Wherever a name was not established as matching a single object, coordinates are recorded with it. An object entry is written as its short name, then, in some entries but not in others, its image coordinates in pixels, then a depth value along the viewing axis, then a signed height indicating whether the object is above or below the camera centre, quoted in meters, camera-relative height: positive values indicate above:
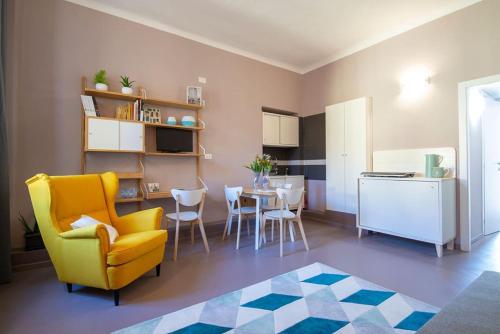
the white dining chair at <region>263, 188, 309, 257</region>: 3.06 -0.42
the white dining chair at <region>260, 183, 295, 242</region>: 3.57 -0.59
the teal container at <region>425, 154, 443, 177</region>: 3.31 +0.09
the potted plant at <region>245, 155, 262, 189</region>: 3.77 +0.00
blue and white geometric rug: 1.68 -1.04
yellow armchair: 1.96 -0.59
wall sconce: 3.55 +1.23
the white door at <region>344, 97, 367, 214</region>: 4.18 +0.37
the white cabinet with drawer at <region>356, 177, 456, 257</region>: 3.01 -0.51
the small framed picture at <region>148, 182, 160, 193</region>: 3.63 -0.25
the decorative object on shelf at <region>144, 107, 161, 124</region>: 3.50 +0.76
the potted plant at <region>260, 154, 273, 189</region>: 3.79 -0.01
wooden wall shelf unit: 3.17 +0.38
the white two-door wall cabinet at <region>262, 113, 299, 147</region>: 4.99 +0.79
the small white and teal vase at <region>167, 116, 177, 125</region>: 3.70 +0.72
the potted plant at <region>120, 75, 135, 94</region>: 3.30 +1.09
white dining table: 3.21 -0.33
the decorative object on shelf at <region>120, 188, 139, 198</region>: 3.36 -0.31
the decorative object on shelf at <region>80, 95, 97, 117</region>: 3.08 +0.79
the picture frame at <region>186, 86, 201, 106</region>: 3.92 +1.16
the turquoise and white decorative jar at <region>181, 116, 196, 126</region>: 3.85 +0.73
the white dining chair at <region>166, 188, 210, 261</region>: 3.01 -0.39
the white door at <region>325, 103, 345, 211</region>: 4.55 +0.21
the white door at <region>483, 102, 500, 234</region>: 3.78 +0.02
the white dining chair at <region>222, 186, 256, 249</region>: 3.41 -0.57
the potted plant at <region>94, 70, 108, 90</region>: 3.15 +1.10
